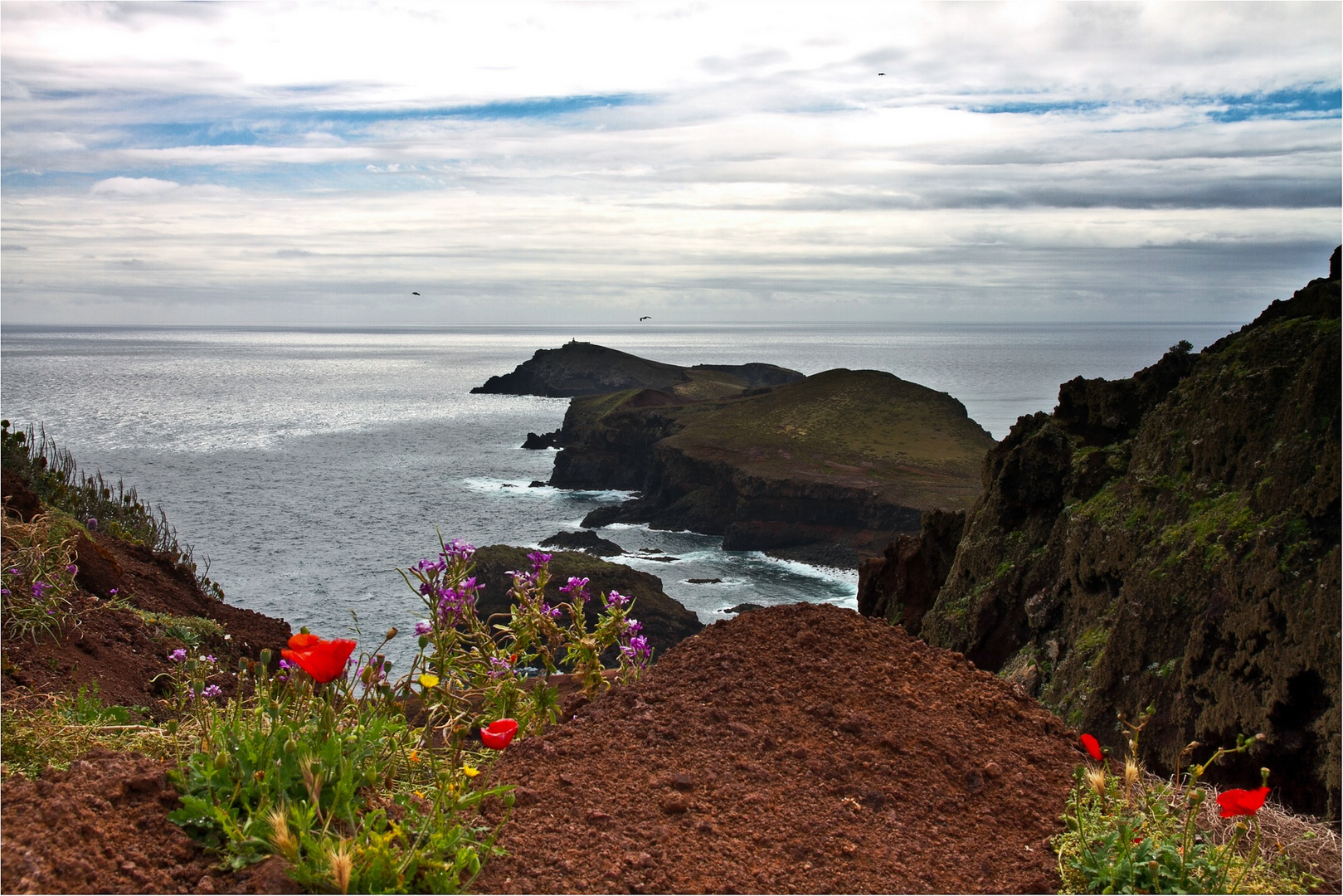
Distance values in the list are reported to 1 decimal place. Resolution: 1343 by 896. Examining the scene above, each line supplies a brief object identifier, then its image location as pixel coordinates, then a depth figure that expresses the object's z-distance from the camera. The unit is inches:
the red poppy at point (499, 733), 125.3
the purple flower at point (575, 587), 204.1
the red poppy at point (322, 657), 125.1
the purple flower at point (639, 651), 209.0
